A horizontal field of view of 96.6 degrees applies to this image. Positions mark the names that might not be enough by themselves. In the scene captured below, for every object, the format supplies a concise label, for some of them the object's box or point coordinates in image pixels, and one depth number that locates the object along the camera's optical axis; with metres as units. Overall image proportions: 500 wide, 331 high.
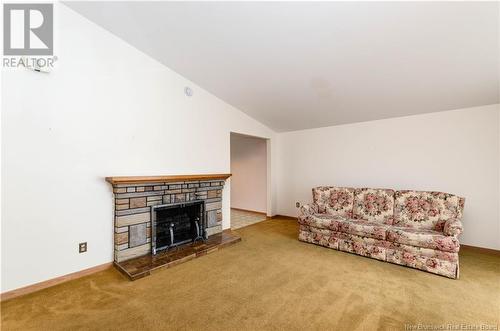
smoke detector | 3.72
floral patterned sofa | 2.67
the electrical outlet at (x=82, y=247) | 2.61
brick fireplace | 2.84
